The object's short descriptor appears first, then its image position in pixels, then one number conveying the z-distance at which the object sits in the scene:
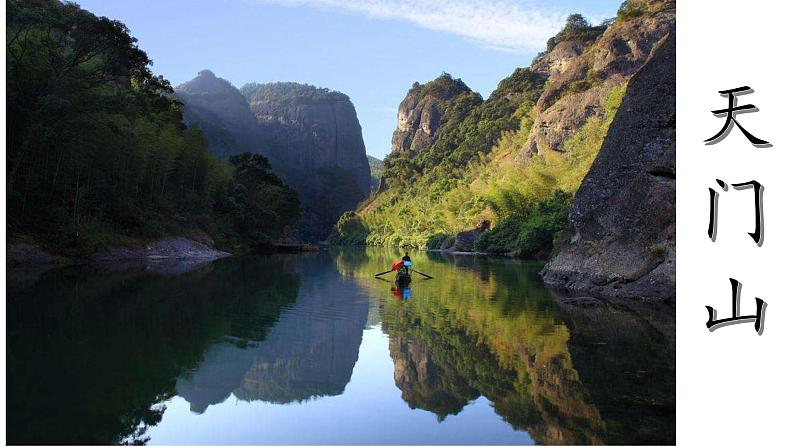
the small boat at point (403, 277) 23.72
